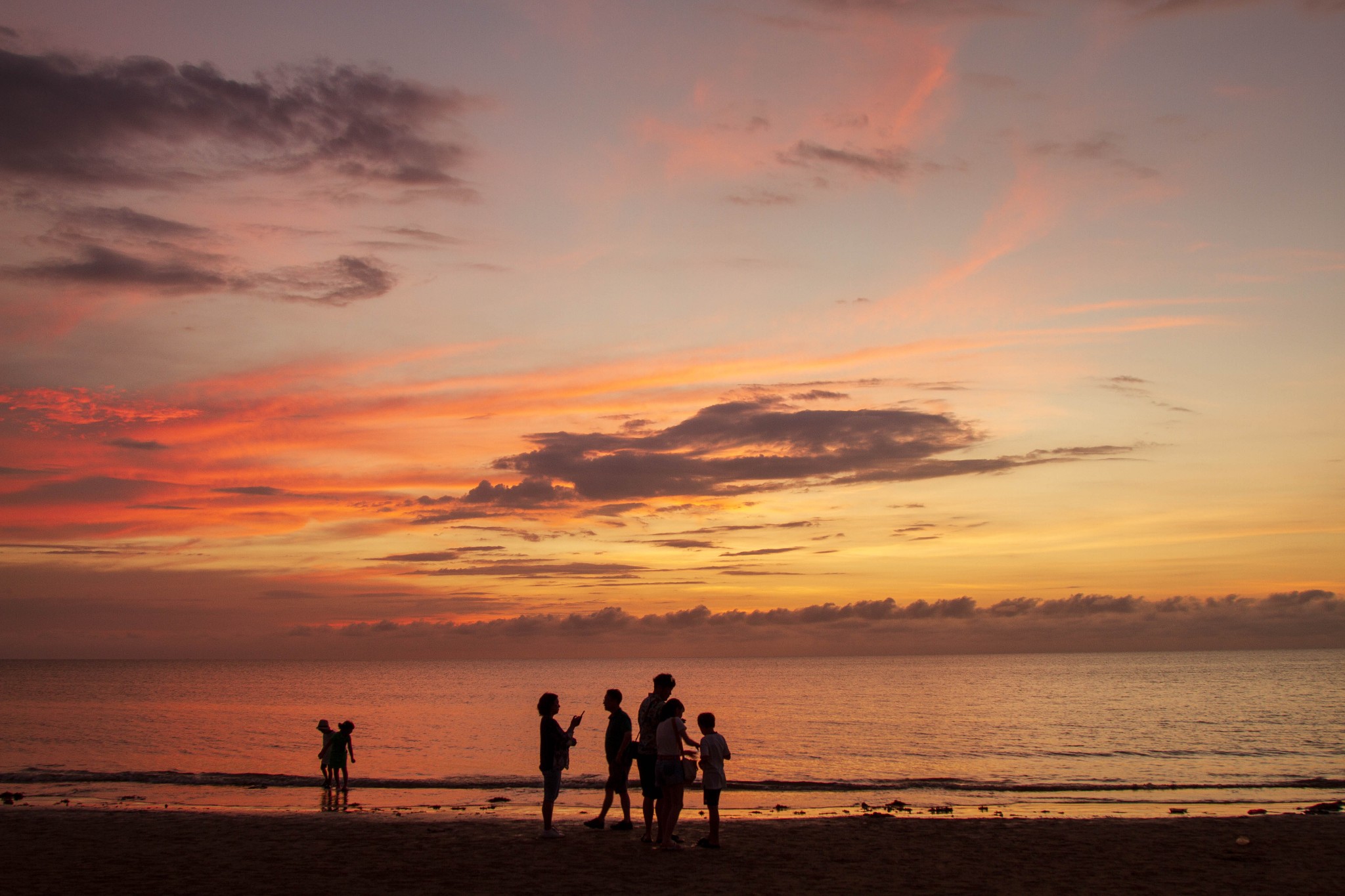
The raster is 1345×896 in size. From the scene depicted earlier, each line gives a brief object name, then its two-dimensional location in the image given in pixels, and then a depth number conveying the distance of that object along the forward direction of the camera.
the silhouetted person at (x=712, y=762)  12.90
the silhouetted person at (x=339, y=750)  22.41
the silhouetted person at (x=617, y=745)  13.46
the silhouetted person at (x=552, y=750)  13.60
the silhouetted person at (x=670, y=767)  12.59
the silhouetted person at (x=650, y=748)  13.23
